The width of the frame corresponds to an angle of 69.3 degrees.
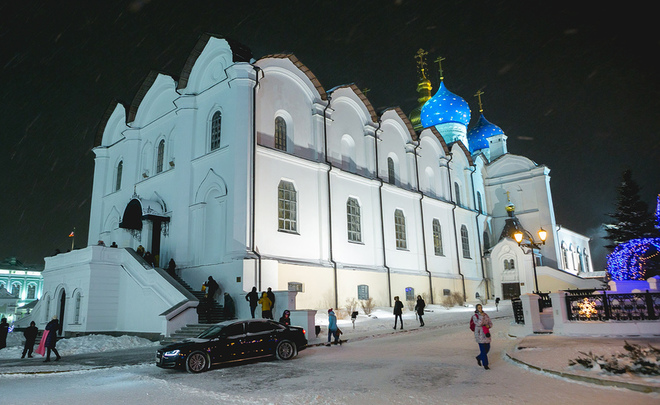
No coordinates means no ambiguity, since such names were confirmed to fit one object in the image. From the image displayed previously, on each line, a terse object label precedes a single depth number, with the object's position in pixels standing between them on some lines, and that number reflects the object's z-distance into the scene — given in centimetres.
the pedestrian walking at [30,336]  1535
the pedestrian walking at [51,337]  1410
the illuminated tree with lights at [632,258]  2245
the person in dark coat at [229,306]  1934
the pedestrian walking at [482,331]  1000
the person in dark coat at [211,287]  1925
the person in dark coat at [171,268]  2208
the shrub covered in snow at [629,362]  804
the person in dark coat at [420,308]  2015
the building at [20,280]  7031
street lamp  1891
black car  1101
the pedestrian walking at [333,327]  1534
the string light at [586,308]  1424
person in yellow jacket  1738
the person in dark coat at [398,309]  1917
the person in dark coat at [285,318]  1595
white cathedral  2098
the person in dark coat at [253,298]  1809
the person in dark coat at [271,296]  1777
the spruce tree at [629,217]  3725
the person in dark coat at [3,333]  1764
